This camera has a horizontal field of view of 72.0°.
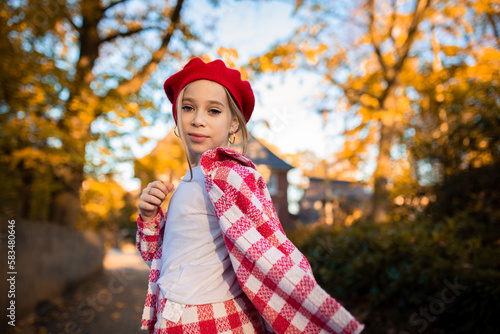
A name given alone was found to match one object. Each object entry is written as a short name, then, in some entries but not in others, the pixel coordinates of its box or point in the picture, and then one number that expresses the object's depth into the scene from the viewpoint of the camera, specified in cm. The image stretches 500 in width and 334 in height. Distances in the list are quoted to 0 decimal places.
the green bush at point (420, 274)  327
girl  105
